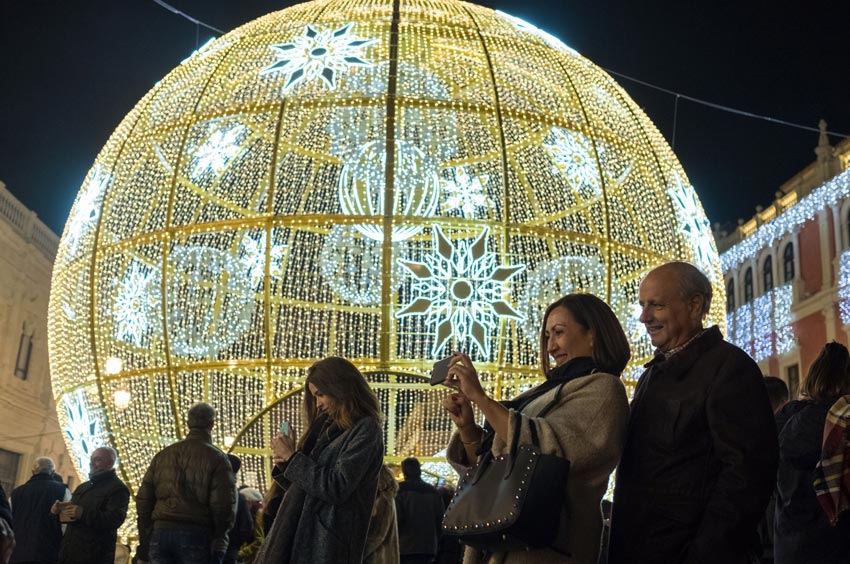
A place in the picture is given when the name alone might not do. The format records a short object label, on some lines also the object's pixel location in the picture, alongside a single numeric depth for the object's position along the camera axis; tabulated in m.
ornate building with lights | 26.50
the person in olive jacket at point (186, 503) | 5.62
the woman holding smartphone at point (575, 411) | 2.68
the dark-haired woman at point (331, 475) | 3.89
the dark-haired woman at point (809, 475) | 4.11
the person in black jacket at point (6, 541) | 2.60
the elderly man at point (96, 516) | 6.62
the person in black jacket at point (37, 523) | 7.50
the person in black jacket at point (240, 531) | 7.02
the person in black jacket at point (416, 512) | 7.31
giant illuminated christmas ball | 7.17
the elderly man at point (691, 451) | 2.58
